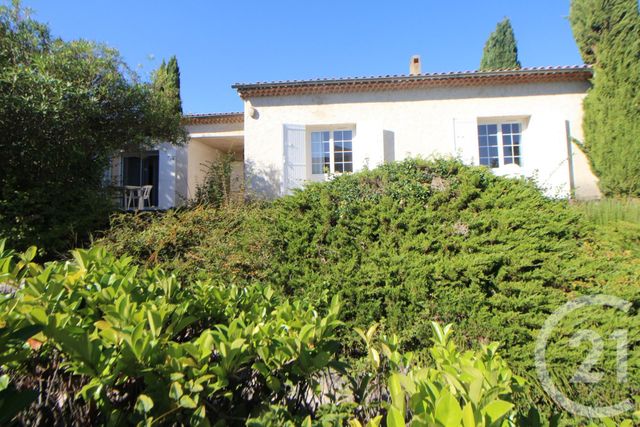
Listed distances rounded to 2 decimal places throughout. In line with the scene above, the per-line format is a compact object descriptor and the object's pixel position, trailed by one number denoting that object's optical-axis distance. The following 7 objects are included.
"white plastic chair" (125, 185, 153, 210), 10.12
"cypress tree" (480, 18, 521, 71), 16.08
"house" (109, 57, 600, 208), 9.44
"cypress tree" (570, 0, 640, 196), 8.74
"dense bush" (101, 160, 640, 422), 2.92
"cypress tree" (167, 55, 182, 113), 15.10
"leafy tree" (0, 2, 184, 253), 6.07
